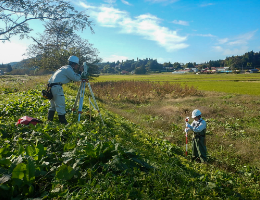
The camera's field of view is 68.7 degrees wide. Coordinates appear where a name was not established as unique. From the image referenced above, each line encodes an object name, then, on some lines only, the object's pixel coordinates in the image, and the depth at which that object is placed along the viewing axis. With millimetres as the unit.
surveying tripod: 6027
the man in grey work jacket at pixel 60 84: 5832
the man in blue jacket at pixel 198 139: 5266
